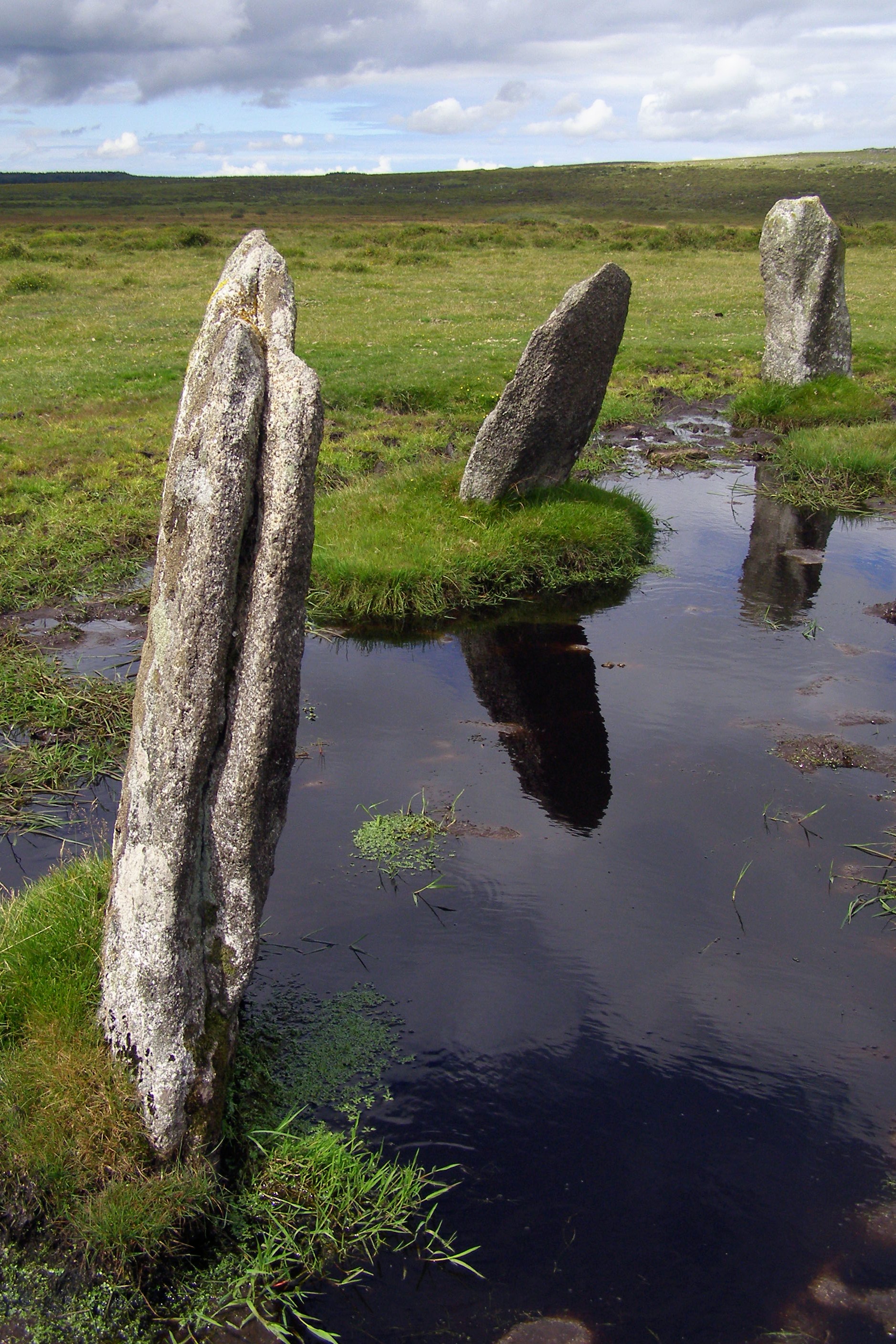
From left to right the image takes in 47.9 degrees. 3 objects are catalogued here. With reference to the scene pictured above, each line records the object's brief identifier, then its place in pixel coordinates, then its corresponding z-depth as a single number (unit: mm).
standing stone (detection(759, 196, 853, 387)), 18906
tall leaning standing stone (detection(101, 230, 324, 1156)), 4199
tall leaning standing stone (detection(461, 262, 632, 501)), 12180
